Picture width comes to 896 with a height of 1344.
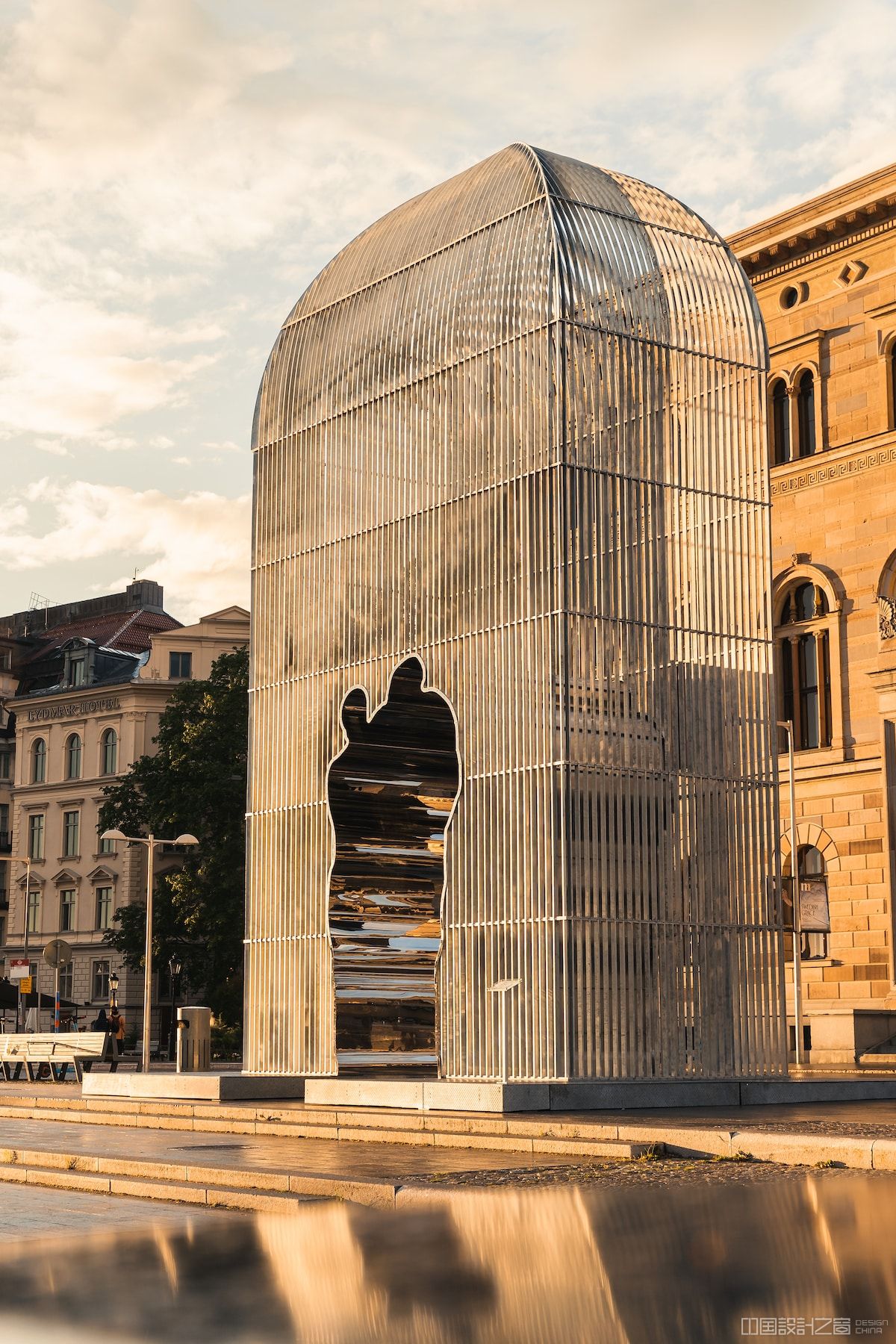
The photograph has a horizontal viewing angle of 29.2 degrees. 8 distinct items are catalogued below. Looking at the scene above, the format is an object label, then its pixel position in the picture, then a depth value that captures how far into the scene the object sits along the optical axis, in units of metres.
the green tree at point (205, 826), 55.09
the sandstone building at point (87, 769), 78.62
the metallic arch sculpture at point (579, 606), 20.55
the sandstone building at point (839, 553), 39.84
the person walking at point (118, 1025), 45.34
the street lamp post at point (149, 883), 35.03
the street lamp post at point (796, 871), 35.50
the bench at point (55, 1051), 34.81
